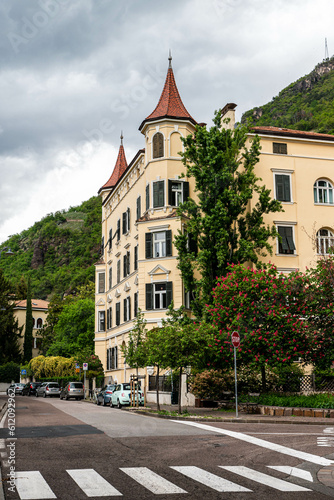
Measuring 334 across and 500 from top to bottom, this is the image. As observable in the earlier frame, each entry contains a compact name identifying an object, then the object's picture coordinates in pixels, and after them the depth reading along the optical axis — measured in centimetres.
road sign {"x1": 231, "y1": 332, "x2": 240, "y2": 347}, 2138
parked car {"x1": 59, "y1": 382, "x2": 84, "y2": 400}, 4668
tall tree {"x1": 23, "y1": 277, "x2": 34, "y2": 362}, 9506
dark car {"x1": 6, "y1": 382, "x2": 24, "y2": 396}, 6584
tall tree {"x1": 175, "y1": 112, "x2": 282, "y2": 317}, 3391
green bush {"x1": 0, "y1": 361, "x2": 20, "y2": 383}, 8931
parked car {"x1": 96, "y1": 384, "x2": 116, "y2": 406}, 3541
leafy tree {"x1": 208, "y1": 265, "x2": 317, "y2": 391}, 2717
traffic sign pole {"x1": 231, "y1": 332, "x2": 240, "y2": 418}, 2138
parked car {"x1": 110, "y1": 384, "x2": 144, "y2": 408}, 3267
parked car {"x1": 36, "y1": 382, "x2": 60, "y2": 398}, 5434
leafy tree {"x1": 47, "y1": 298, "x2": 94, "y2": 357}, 7169
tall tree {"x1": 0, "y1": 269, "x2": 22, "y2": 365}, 8719
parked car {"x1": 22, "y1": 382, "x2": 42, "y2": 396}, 6038
